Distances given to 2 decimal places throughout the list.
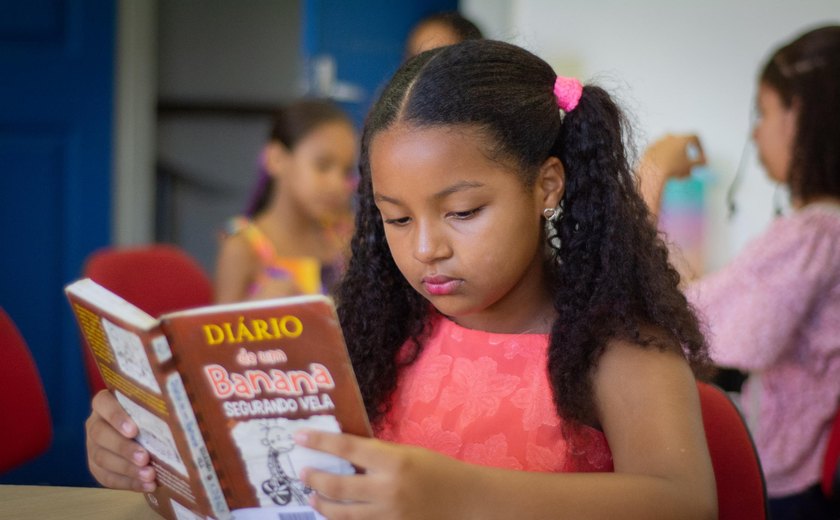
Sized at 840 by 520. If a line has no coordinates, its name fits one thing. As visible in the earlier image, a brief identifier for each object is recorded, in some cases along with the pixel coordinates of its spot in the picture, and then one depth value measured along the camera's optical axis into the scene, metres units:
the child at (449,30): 1.65
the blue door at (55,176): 3.64
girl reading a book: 1.05
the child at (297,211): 2.98
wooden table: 1.14
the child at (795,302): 2.01
